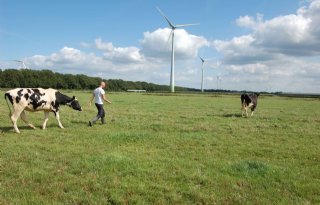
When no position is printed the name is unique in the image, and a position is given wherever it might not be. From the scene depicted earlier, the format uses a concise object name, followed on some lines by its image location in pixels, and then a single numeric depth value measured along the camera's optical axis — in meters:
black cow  19.25
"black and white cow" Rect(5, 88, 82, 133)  11.66
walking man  13.47
